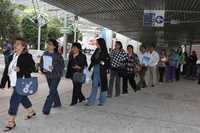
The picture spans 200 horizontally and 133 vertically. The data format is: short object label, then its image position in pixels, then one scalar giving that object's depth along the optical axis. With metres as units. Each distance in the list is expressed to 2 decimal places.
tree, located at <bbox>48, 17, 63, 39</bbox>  33.87
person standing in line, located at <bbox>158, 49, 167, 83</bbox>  8.80
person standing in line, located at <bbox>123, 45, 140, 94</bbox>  6.19
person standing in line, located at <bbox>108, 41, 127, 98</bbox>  5.60
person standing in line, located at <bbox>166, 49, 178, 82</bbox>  9.30
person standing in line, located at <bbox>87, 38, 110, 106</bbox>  4.85
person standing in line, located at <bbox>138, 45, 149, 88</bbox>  7.30
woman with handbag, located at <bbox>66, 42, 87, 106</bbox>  4.79
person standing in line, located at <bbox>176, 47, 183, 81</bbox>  9.89
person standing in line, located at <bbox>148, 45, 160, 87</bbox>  7.53
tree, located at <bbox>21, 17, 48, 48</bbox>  30.48
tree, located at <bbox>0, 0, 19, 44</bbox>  23.73
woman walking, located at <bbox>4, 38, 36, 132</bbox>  3.58
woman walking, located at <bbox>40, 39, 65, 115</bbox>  4.21
